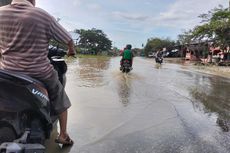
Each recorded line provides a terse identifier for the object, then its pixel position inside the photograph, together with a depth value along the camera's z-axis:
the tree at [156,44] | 47.51
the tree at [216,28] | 16.74
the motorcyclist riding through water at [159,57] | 17.04
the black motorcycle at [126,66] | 8.58
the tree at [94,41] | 56.09
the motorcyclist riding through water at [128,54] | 8.69
